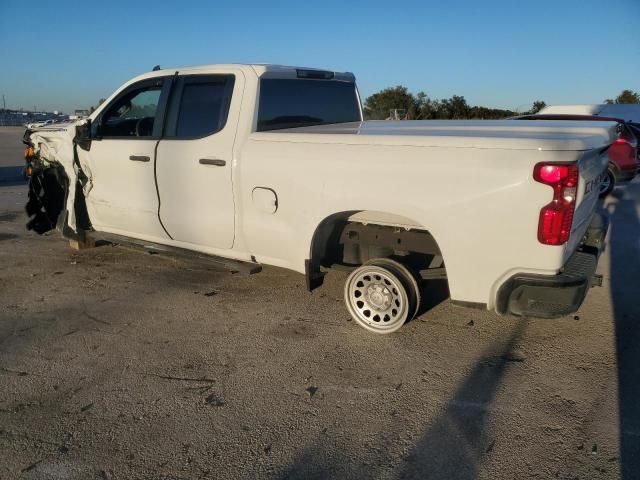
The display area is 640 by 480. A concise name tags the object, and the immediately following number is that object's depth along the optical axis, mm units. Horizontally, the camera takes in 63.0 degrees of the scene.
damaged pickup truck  3188
